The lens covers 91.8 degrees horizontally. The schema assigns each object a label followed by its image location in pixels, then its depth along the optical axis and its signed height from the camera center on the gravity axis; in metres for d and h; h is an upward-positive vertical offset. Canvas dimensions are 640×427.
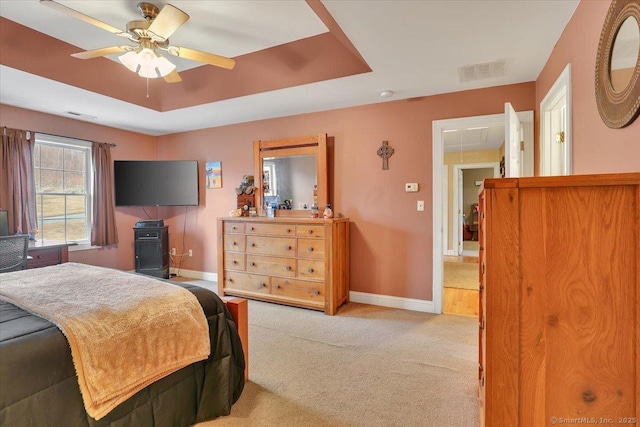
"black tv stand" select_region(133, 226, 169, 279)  4.48 -0.61
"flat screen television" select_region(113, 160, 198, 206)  4.52 +0.38
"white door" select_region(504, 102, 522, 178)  2.31 +0.47
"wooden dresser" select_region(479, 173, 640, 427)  0.99 -0.33
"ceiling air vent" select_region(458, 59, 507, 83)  2.62 +1.18
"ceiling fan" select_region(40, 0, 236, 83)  1.88 +1.11
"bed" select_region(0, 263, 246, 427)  1.07 -0.71
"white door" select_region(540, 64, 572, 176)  2.33 +0.63
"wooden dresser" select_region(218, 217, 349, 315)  3.39 -0.63
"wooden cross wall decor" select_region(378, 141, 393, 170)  3.56 +0.61
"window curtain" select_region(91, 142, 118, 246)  4.32 +0.13
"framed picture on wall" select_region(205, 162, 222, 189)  4.66 +0.51
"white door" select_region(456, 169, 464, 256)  7.25 -0.21
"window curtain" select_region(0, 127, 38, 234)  3.46 +0.34
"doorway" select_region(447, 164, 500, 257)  7.20 +0.05
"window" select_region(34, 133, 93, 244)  3.92 +0.28
